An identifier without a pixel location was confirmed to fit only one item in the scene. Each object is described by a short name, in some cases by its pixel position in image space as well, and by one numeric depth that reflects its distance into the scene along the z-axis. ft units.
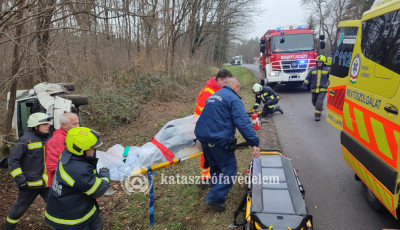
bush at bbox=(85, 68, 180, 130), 28.45
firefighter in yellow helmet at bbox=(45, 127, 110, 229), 8.25
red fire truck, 41.14
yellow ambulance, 8.97
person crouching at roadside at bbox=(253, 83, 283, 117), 28.78
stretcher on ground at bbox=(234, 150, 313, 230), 9.16
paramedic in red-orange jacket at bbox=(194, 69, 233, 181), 15.11
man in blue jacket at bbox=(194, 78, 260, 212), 11.55
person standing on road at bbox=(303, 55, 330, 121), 26.89
